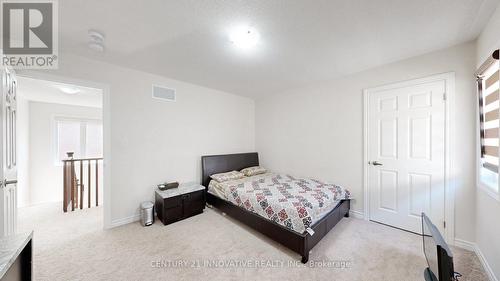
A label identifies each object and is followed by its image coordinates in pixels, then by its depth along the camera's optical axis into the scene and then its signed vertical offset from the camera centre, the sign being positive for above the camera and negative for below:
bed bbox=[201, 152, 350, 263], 1.96 -0.91
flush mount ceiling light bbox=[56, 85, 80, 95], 2.94 +0.87
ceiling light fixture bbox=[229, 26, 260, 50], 1.79 +1.13
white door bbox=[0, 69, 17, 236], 1.53 -0.15
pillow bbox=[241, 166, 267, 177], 3.79 -0.70
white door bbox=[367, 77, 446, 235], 2.25 -0.19
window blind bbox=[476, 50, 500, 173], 1.55 +0.29
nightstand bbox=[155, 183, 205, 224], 2.69 -1.03
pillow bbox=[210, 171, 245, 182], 3.36 -0.73
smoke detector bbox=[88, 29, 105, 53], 1.84 +1.11
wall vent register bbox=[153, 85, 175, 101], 3.04 +0.84
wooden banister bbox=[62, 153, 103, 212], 3.31 -0.93
